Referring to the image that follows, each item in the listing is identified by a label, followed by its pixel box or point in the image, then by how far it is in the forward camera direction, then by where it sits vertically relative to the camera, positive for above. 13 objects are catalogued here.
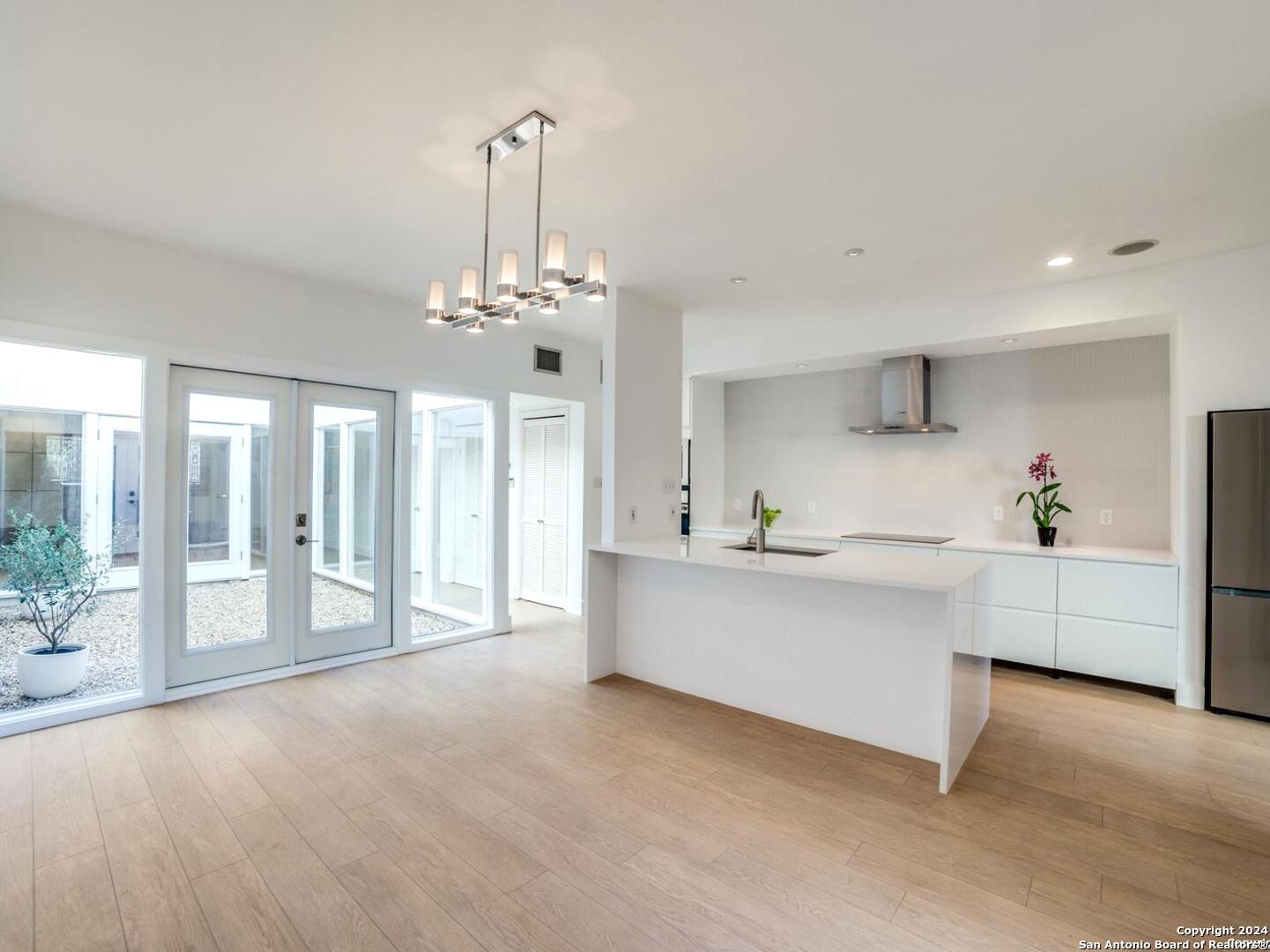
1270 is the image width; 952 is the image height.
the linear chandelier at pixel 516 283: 2.34 +0.80
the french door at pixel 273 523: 3.73 -0.33
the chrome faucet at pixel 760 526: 3.57 -0.30
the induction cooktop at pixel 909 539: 4.76 -0.50
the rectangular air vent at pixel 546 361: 5.50 +1.08
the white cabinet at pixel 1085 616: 3.74 -0.93
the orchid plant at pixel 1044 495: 4.42 -0.13
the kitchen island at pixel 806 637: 2.88 -0.92
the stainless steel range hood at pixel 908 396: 4.86 +0.67
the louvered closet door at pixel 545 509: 6.23 -0.36
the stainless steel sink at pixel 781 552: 3.72 -0.48
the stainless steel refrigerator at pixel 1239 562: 3.31 -0.47
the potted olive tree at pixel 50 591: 3.39 -0.70
